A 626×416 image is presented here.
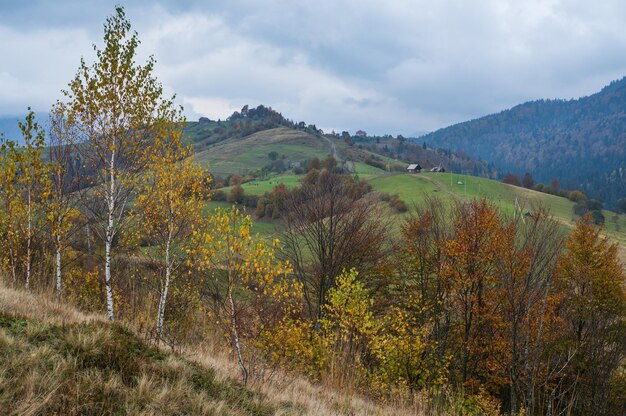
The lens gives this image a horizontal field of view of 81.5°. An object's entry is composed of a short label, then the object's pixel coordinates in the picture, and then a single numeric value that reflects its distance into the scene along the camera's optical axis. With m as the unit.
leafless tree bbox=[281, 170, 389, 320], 29.20
